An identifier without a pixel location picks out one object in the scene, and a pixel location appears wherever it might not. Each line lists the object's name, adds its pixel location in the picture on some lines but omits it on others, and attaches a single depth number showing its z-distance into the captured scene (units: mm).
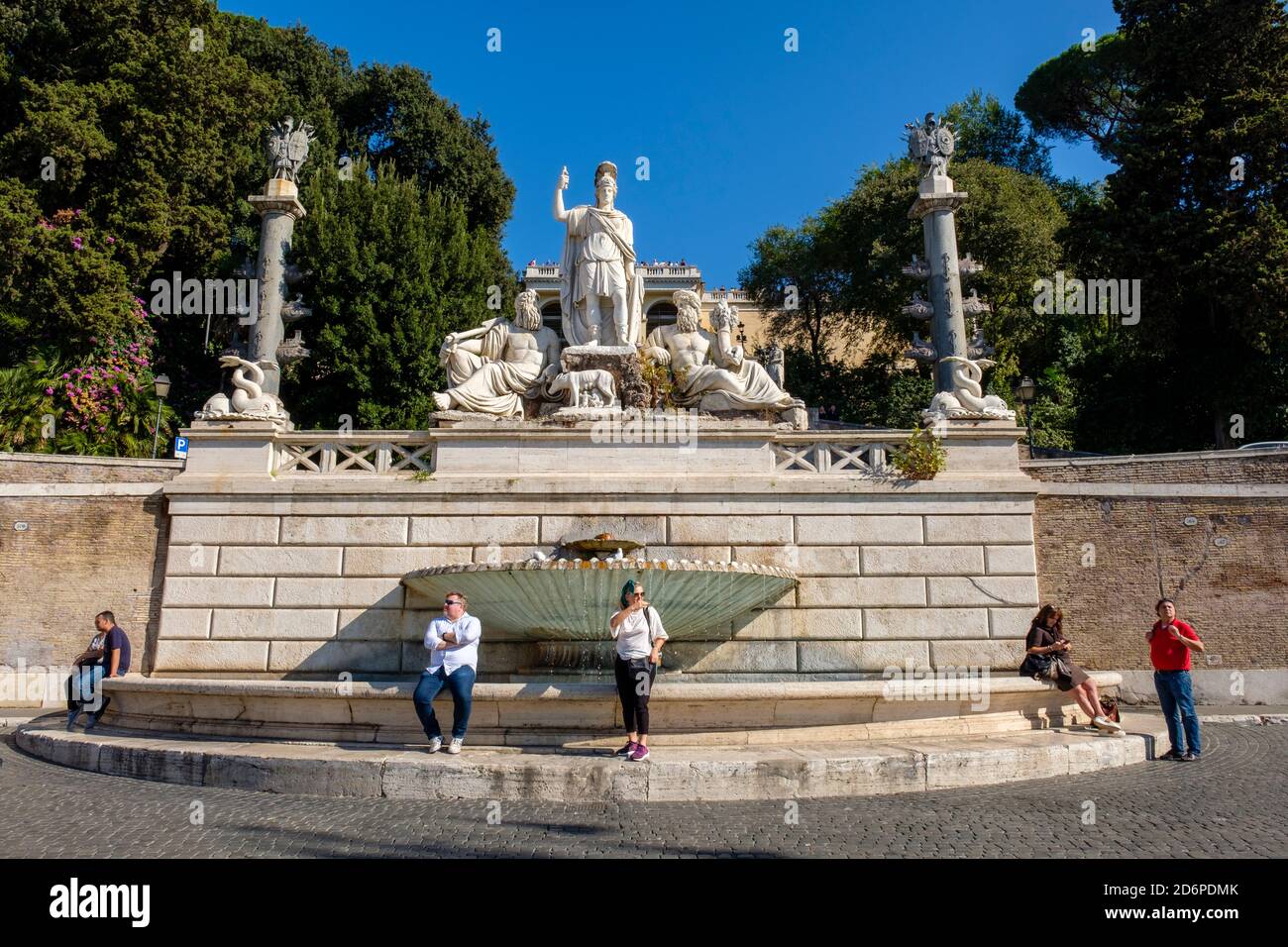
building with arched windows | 55653
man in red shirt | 9773
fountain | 13367
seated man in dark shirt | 11469
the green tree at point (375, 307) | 27469
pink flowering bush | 22891
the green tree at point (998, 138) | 45344
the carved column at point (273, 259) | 24656
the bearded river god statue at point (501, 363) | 14438
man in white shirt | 8922
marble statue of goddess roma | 15203
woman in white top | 8586
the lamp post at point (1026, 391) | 22219
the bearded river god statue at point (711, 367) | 14414
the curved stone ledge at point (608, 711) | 9508
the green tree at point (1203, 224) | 22359
